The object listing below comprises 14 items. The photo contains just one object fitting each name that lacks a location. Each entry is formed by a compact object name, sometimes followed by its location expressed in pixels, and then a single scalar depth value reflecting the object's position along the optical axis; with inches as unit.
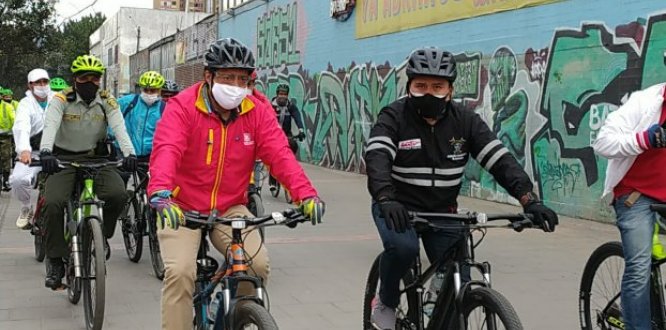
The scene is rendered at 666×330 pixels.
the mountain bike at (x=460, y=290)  129.5
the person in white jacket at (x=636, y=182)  153.1
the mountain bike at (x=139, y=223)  274.5
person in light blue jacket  300.4
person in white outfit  318.7
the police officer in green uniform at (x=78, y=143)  222.4
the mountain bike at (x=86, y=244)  197.6
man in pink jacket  145.6
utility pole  2304.9
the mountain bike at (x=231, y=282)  130.6
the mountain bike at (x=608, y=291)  156.9
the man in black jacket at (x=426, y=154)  153.4
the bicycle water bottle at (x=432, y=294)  154.6
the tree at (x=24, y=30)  1333.0
